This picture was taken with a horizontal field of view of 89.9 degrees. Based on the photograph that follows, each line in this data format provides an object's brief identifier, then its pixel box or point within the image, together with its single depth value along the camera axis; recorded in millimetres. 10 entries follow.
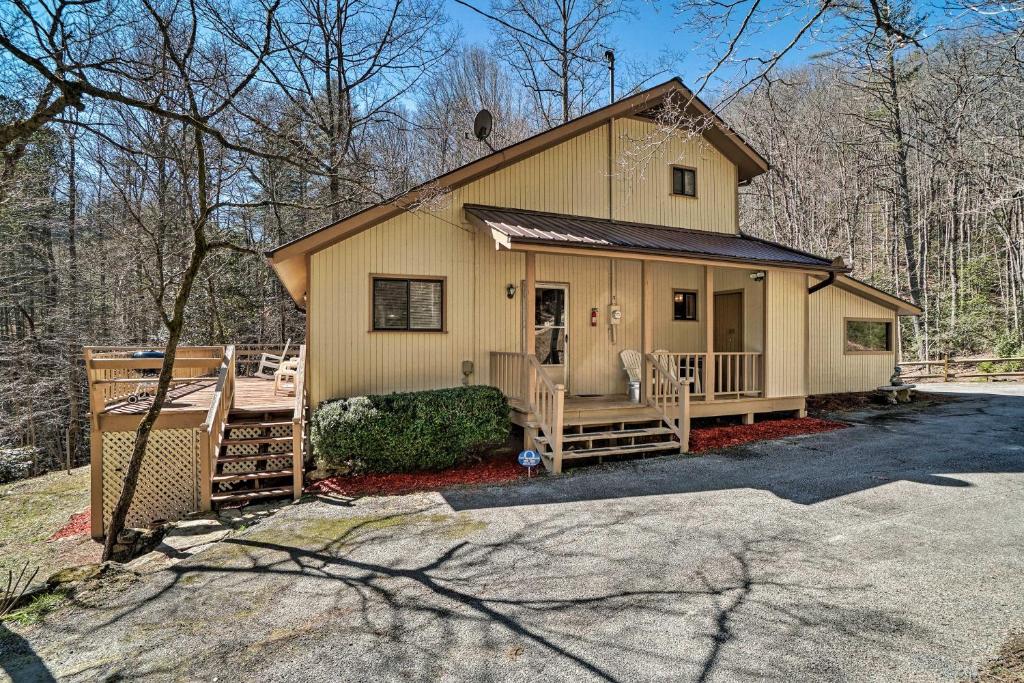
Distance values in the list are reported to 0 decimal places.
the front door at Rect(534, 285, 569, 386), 9719
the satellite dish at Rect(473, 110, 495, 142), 10000
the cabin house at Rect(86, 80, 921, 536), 7406
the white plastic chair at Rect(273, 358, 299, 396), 10555
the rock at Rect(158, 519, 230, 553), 5430
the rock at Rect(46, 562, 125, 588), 4672
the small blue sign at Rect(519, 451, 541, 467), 7122
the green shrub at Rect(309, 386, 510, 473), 7184
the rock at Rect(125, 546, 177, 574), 4865
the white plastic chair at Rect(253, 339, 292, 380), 13230
